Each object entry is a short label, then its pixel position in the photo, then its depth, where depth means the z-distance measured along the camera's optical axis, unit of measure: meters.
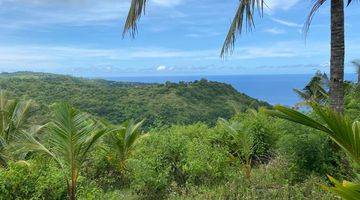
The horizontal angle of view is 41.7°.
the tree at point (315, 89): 22.04
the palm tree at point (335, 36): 7.50
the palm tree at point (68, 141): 6.73
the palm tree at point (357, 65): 21.83
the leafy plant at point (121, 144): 10.47
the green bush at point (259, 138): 11.31
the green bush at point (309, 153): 7.95
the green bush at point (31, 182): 6.54
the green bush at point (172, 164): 8.56
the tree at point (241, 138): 9.48
